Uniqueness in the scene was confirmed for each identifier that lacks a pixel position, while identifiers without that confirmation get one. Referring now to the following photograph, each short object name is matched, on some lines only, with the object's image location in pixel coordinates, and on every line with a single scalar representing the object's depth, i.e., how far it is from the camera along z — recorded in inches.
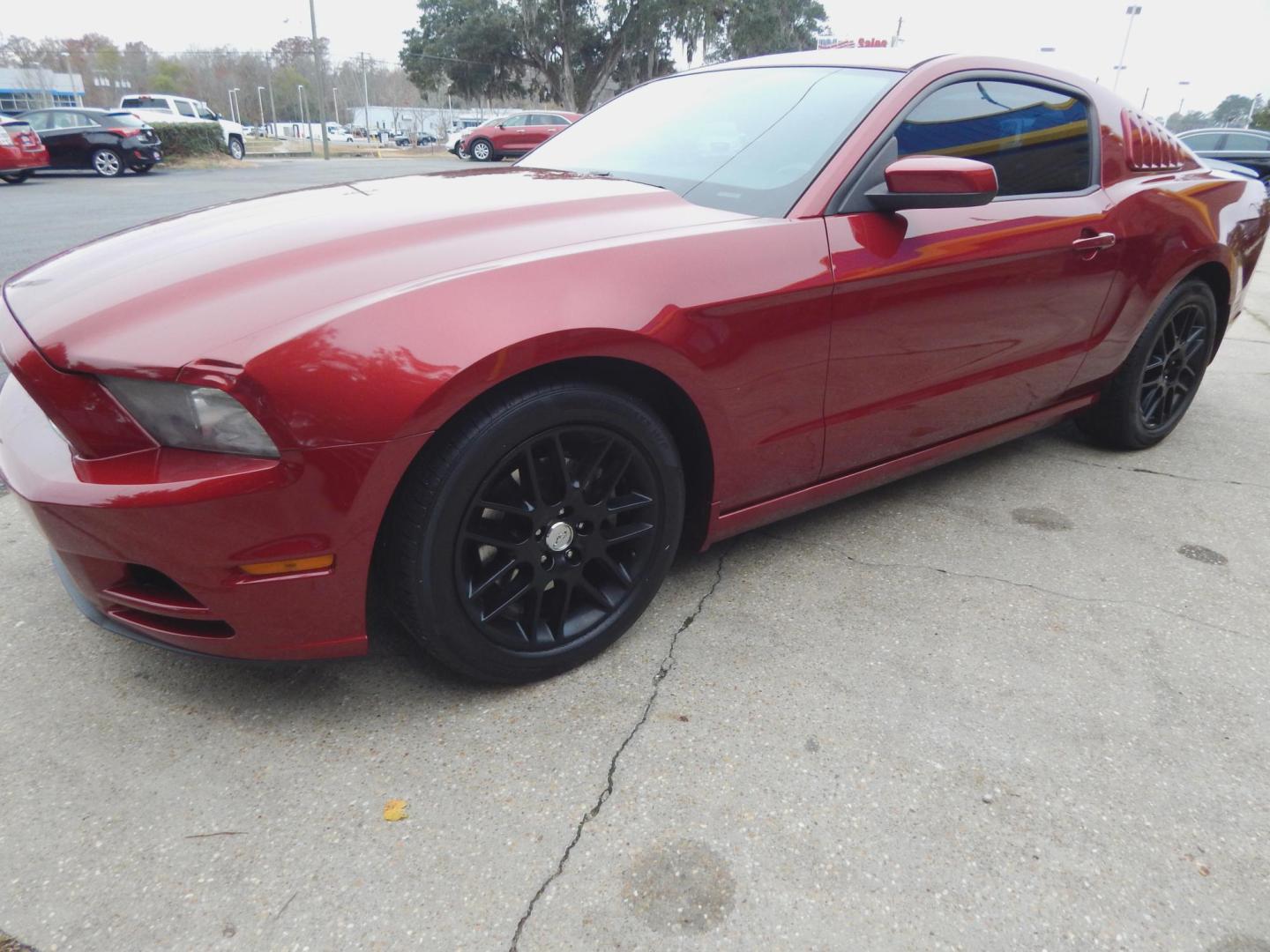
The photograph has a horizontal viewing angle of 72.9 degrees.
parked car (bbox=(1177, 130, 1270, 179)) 514.3
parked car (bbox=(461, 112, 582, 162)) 987.3
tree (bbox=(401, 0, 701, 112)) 1643.7
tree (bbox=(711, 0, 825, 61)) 1806.1
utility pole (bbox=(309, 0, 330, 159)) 1207.6
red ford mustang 61.3
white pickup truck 1000.2
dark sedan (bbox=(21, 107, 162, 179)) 638.5
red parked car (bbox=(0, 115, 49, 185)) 553.3
